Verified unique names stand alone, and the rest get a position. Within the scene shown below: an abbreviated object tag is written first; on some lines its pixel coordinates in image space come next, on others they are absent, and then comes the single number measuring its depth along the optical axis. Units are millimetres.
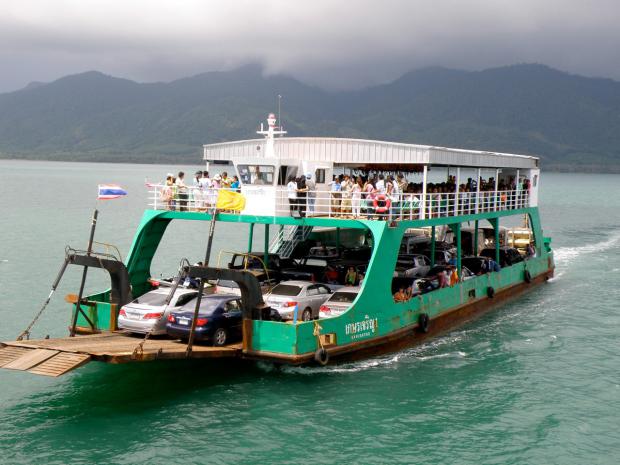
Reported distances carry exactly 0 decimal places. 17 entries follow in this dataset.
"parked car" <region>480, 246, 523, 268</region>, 31395
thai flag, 19109
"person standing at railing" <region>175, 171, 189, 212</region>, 22047
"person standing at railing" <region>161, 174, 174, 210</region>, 21984
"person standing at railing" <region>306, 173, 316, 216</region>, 21556
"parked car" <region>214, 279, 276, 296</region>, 22172
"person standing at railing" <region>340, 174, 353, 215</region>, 21719
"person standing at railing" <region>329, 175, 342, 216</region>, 22375
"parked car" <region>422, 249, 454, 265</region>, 28761
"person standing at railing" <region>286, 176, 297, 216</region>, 20875
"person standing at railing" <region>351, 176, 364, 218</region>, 20959
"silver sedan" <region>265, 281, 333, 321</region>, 19594
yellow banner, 20125
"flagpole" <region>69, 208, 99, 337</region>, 18781
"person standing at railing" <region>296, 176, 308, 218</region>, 20734
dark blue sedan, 17469
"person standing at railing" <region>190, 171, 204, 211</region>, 21938
